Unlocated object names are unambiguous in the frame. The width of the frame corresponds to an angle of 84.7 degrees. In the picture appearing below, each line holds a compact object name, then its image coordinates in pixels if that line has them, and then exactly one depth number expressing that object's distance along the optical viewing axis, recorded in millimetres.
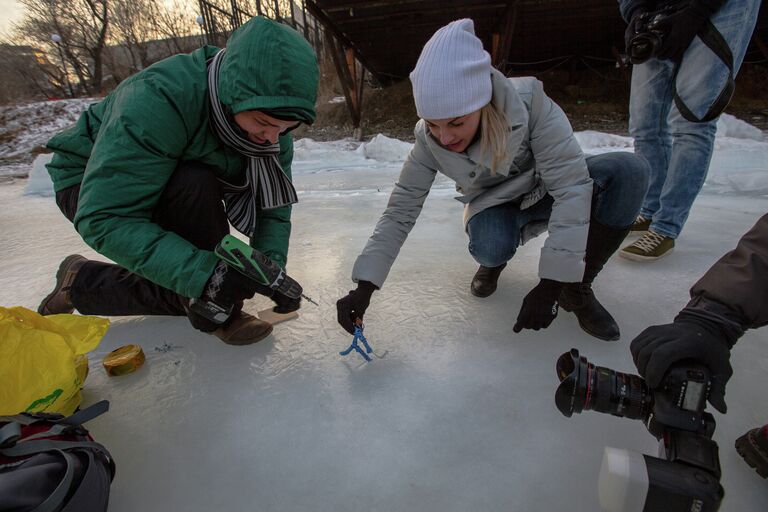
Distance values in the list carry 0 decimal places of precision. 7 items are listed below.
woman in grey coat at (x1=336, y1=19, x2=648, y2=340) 911
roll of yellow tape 1007
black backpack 506
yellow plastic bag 737
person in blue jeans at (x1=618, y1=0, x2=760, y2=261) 1289
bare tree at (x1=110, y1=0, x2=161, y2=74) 16109
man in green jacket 870
